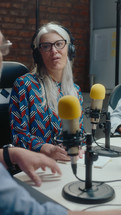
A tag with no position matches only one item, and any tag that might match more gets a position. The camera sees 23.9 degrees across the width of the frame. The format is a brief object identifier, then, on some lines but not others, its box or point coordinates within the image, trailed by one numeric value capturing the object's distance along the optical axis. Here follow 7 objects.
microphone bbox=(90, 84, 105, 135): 1.06
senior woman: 1.50
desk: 0.79
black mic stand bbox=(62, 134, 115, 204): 0.79
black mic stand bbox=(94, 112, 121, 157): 1.20
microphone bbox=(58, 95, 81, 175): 0.72
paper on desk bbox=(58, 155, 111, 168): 1.07
